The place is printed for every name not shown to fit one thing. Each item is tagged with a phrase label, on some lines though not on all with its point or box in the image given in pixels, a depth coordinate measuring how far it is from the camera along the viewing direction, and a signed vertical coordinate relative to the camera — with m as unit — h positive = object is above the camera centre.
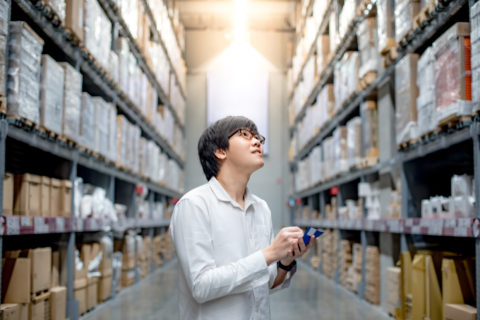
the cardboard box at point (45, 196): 4.50 +0.04
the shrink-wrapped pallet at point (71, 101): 4.81 +0.92
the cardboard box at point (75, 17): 4.78 +1.66
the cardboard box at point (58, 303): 4.55 -0.88
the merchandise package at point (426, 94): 4.23 +0.87
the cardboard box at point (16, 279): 3.97 -0.59
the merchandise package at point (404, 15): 4.70 +1.68
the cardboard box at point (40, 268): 4.16 -0.54
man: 1.84 -0.13
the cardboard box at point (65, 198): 4.93 +0.02
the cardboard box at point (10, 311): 3.64 -0.77
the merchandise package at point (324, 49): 9.18 +2.62
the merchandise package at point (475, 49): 3.38 +0.98
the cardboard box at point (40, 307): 4.16 -0.86
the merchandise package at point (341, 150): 7.80 +0.76
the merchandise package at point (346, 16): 6.89 +2.49
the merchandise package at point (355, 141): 7.01 +0.81
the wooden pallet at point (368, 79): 6.07 +1.41
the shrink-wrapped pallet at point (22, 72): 3.73 +0.92
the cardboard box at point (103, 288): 6.15 -1.01
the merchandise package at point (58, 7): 4.27 +1.59
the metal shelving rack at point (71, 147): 3.83 +0.46
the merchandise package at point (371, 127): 6.44 +0.90
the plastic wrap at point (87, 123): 5.34 +0.80
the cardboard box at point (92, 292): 5.61 -0.98
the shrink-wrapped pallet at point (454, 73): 3.66 +0.91
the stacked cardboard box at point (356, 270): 7.03 -0.90
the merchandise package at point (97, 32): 5.30 +1.77
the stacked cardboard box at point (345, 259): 7.85 -0.84
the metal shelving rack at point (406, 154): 3.55 +0.43
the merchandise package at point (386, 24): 5.44 +1.83
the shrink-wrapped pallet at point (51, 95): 4.29 +0.87
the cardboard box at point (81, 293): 5.20 -0.91
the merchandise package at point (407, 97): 4.71 +0.95
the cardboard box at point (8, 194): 3.89 +0.05
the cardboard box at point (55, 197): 4.73 +0.03
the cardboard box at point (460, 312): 3.43 -0.72
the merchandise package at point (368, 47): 6.10 +1.81
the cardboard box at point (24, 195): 4.15 +0.04
